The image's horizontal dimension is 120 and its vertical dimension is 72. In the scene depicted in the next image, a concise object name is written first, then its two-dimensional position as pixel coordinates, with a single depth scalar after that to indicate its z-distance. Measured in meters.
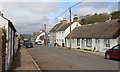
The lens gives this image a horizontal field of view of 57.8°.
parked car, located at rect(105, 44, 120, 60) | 10.07
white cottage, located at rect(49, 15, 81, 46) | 29.13
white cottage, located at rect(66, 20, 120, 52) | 15.41
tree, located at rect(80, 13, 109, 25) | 33.87
